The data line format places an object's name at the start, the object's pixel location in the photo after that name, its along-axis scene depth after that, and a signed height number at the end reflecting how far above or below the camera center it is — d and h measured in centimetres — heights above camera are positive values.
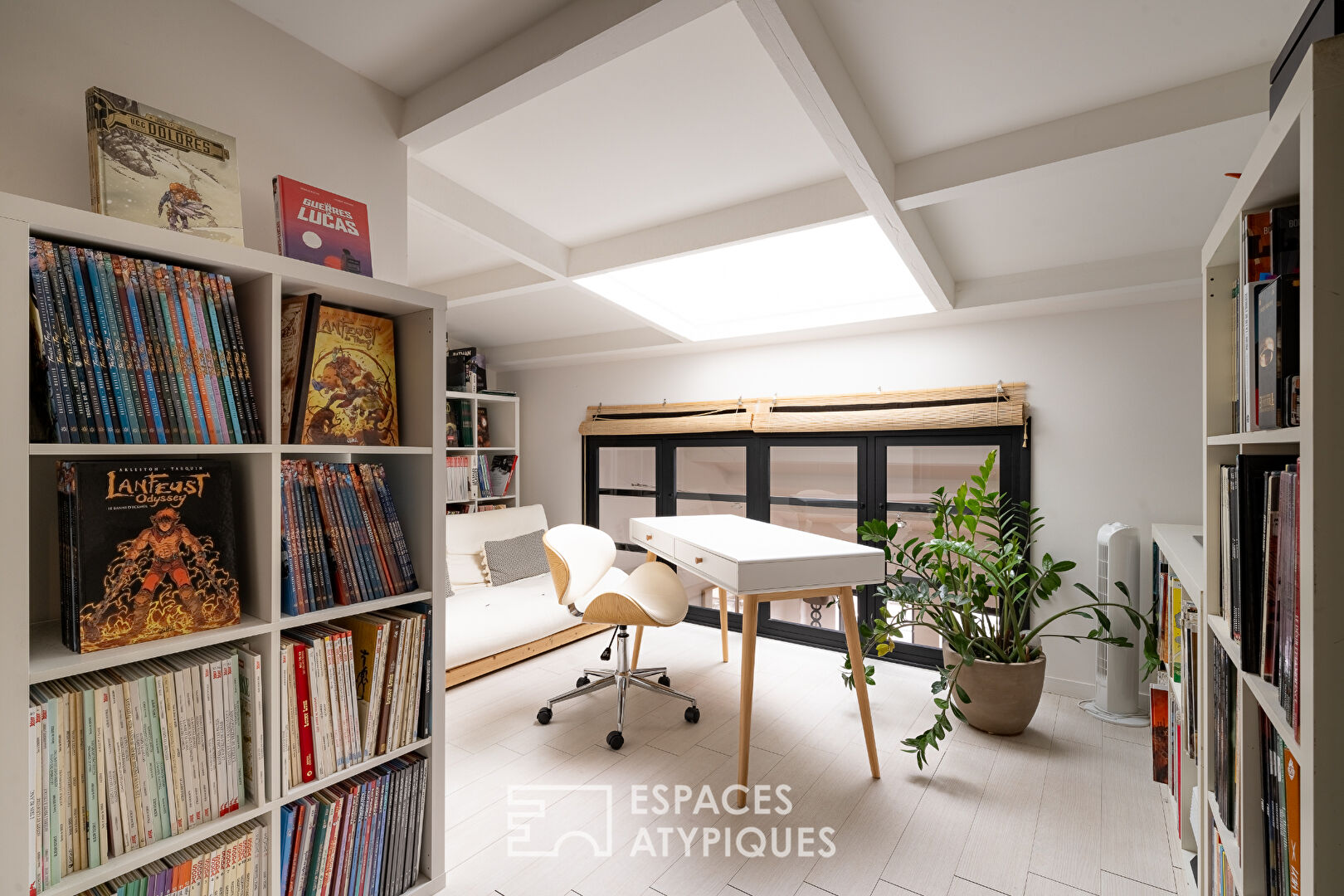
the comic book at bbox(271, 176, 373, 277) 140 +52
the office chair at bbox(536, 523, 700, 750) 275 -70
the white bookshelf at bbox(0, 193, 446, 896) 98 -7
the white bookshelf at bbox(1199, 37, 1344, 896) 64 +0
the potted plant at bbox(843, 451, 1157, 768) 267 -77
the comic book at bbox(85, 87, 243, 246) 115 +54
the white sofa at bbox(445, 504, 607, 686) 342 -98
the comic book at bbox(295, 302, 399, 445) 144 +17
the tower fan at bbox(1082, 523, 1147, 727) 288 -90
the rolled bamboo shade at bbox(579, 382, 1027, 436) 333 +20
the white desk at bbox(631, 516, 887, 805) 224 -47
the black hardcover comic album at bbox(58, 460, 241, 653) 110 -19
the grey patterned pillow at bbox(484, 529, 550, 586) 439 -80
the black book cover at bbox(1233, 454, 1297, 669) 85 -13
